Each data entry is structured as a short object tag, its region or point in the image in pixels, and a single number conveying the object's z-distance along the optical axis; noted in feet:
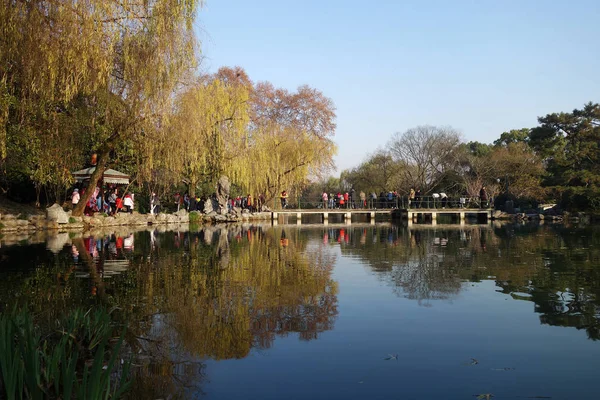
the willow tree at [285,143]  119.75
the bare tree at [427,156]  156.56
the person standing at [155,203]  104.31
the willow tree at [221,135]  100.65
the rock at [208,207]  113.39
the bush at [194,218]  105.48
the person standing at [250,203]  129.78
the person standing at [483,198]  135.47
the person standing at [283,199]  128.93
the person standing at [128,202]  95.40
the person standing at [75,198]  82.89
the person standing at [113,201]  92.12
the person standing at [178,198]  109.83
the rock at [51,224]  71.98
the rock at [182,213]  102.22
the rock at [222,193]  113.91
